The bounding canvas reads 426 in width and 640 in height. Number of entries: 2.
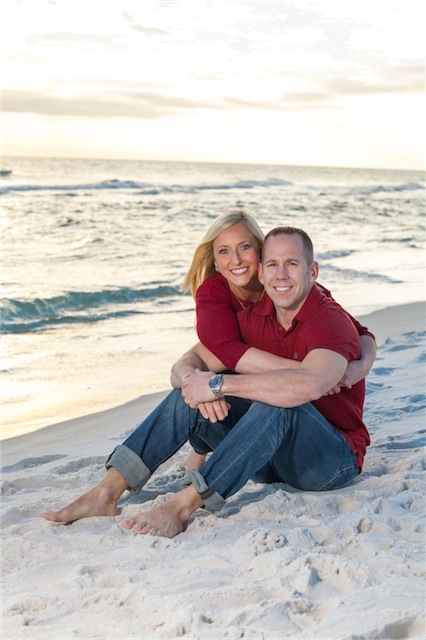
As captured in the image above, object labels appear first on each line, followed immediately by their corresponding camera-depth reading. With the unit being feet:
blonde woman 11.96
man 10.42
